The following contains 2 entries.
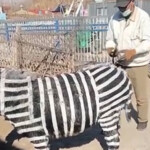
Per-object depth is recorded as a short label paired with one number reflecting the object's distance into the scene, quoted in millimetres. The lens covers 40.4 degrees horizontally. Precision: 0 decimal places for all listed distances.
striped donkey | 2043
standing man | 2501
